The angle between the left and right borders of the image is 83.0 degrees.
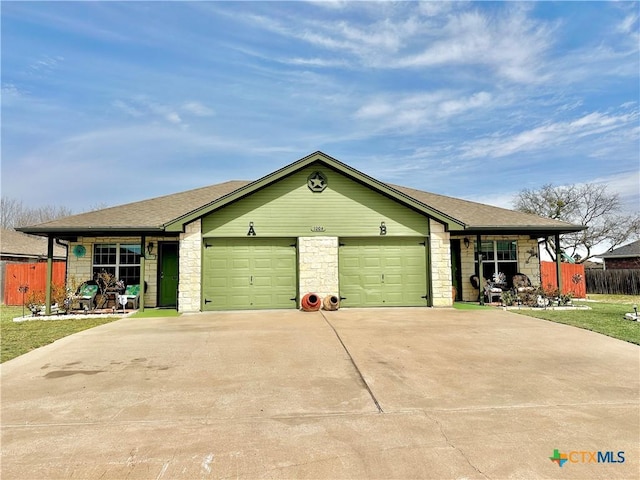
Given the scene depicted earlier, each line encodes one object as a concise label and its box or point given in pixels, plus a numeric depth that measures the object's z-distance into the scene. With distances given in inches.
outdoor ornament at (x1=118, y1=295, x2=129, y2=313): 482.6
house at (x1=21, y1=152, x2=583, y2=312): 485.4
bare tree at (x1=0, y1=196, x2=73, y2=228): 1921.8
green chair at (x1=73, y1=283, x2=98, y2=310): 497.7
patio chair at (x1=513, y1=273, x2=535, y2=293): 545.3
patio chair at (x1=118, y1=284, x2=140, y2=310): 517.8
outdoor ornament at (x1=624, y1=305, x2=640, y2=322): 413.0
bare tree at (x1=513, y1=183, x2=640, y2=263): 1462.8
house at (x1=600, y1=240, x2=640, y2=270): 1155.9
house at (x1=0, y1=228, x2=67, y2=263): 902.3
